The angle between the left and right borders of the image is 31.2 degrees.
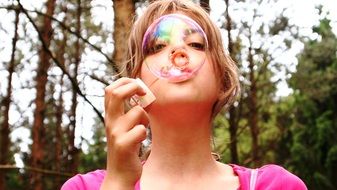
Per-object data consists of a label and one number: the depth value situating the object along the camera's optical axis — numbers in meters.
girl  1.46
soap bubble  1.45
